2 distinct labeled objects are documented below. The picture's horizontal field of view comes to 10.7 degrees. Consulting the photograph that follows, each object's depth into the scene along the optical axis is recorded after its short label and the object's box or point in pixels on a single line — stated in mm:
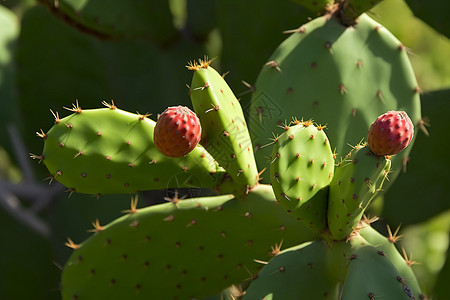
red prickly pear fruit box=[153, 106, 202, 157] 1835
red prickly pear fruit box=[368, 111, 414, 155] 1822
